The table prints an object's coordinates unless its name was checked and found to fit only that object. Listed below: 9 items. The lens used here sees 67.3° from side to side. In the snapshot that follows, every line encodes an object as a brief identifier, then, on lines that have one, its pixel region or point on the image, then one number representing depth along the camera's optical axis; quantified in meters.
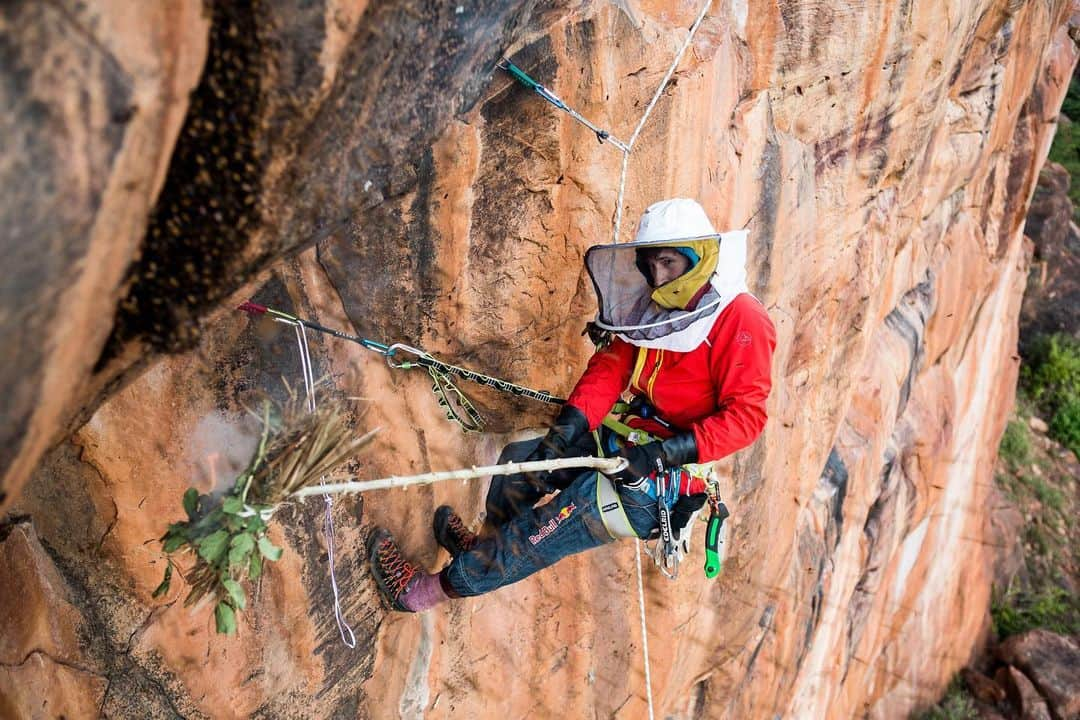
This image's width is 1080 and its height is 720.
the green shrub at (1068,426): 16.12
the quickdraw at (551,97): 3.21
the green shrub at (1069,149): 19.14
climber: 3.19
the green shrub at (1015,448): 15.16
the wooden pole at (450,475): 2.35
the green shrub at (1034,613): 13.66
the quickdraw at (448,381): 3.28
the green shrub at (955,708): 11.77
